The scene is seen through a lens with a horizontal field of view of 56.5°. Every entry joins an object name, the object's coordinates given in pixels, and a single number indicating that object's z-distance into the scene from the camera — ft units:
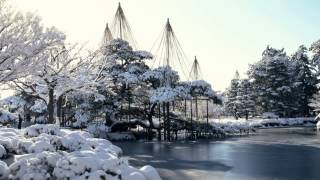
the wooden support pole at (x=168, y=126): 63.43
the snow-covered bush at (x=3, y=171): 18.86
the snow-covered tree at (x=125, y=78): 65.61
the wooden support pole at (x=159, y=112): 64.42
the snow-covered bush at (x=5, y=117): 64.77
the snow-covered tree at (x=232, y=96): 130.55
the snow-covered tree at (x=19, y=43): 24.71
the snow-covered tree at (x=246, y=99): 117.06
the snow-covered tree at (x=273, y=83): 112.32
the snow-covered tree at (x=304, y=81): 114.99
